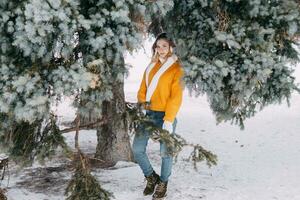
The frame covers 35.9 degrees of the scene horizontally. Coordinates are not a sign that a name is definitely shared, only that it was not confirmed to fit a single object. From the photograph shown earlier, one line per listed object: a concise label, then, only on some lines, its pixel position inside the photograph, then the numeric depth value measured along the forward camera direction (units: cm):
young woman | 531
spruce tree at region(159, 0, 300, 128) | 480
